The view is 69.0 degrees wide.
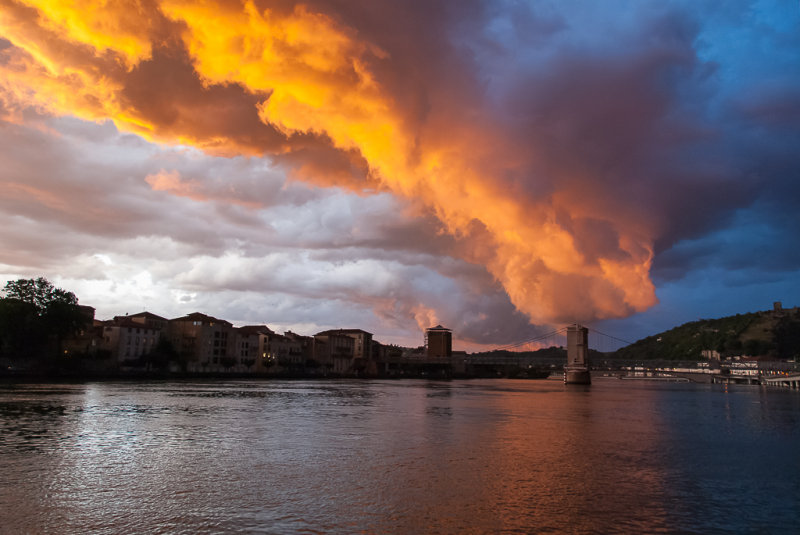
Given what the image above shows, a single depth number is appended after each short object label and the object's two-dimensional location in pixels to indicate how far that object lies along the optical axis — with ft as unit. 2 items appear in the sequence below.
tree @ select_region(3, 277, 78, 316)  325.01
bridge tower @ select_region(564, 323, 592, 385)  591.37
